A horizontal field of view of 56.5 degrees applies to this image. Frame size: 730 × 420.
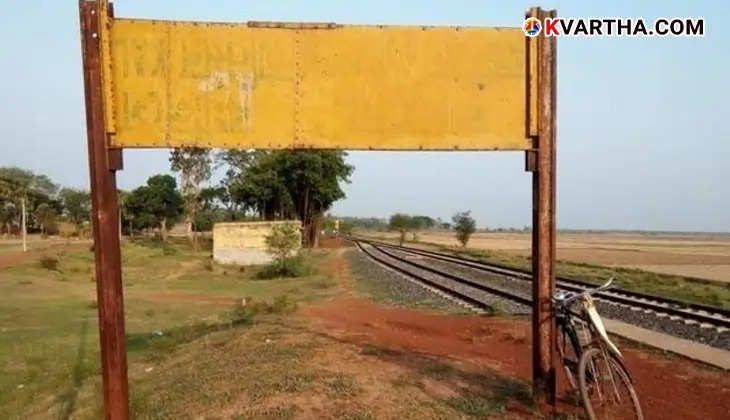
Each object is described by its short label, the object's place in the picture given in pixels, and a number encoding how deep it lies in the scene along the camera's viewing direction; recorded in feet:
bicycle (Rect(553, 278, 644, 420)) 17.51
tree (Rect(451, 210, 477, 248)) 217.15
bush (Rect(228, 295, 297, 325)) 47.87
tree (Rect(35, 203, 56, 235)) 276.00
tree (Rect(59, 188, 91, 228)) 343.46
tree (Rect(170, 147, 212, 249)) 198.39
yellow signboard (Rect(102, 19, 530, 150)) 18.16
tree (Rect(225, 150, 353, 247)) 198.08
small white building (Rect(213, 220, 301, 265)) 129.80
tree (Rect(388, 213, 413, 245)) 324.19
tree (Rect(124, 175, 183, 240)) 274.98
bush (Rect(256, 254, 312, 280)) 100.63
